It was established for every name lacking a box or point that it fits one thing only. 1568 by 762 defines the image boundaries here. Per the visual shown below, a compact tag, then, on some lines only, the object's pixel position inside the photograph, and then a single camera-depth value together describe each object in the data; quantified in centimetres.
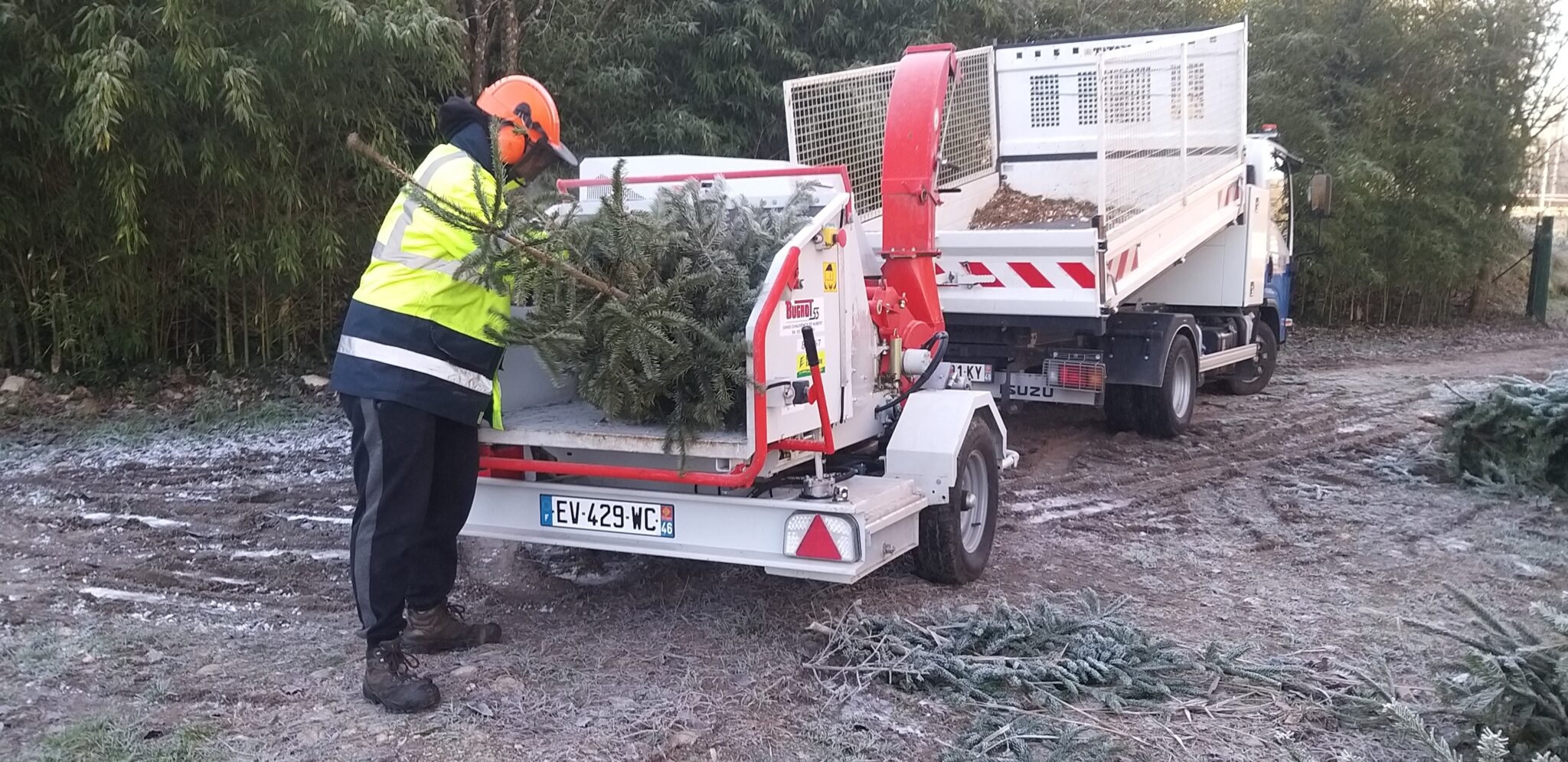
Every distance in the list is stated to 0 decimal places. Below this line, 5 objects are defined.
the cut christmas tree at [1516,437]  628
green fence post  1648
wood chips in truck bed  744
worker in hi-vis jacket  355
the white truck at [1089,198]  671
